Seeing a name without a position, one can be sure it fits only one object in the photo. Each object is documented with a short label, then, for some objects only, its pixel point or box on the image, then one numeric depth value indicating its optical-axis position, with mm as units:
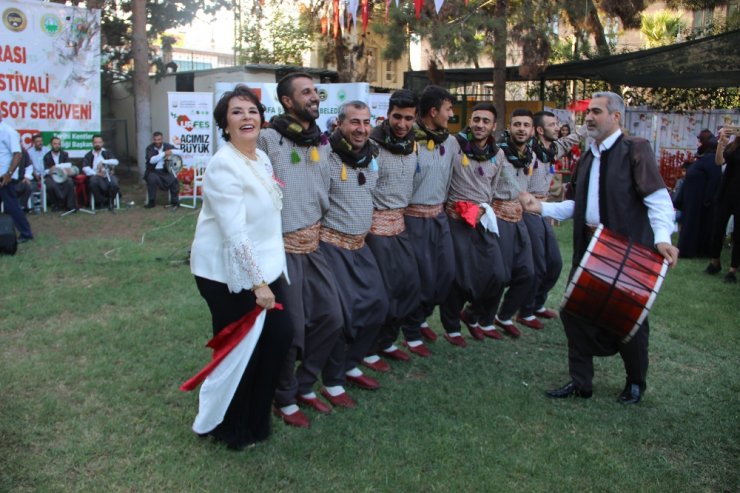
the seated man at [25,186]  10347
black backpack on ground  8180
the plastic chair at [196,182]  13188
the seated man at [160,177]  13172
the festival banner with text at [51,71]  11648
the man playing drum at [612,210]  3990
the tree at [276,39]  26036
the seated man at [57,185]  12172
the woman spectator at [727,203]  7836
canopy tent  10391
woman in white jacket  3150
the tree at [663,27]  19344
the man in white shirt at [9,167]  8758
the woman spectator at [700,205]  9078
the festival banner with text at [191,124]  13297
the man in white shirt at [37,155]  12070
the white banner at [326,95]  12742
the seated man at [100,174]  12570
